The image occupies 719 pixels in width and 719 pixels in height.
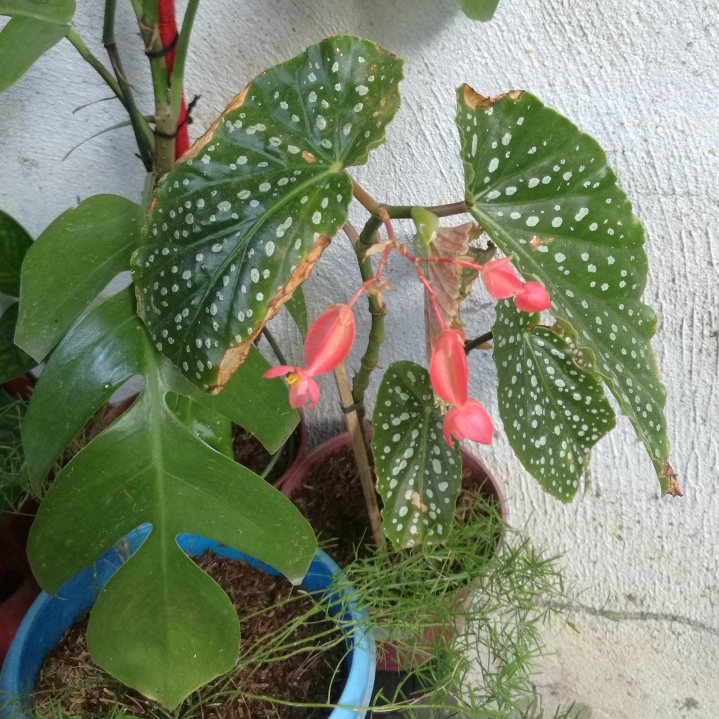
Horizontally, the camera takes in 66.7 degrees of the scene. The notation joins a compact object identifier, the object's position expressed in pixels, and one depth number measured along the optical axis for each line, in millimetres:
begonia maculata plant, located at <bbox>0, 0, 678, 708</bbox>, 417
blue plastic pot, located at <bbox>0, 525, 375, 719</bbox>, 595
